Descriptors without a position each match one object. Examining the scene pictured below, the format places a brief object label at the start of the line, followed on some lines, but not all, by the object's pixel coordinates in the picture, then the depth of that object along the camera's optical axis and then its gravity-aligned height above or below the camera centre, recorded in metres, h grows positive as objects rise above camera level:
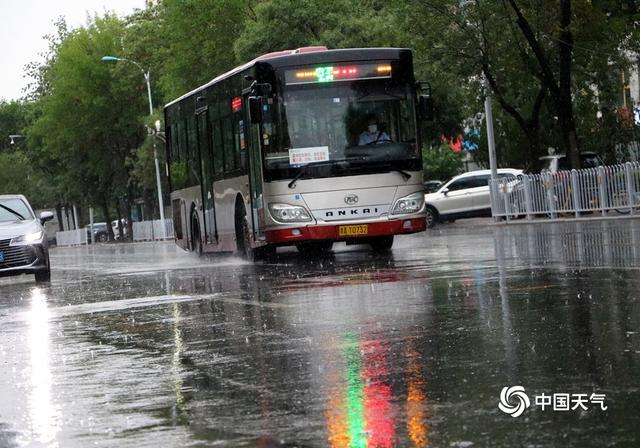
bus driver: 23.05 +1.02
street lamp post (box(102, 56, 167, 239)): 69.44 +3.15
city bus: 22.78 +0.90
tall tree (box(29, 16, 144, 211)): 79.12 +6.39
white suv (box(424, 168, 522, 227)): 46.16 -0.46
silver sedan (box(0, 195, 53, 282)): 23.98 -0.38
